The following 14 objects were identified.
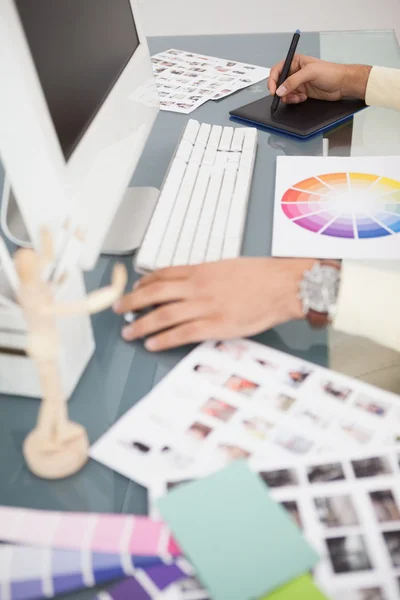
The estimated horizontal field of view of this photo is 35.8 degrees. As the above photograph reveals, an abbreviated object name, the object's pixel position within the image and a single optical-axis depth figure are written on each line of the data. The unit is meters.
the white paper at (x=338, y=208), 0.91
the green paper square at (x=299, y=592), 0.49
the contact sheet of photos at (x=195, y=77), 1.45
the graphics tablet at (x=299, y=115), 1.29
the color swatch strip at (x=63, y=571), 0.51
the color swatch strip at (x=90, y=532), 0.53
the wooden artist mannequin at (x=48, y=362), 0.52
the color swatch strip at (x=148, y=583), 0.51
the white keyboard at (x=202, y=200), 0.88
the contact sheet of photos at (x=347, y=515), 0.50
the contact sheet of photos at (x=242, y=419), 0.62
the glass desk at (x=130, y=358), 0.60
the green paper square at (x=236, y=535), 0.50
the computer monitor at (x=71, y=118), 0.64
